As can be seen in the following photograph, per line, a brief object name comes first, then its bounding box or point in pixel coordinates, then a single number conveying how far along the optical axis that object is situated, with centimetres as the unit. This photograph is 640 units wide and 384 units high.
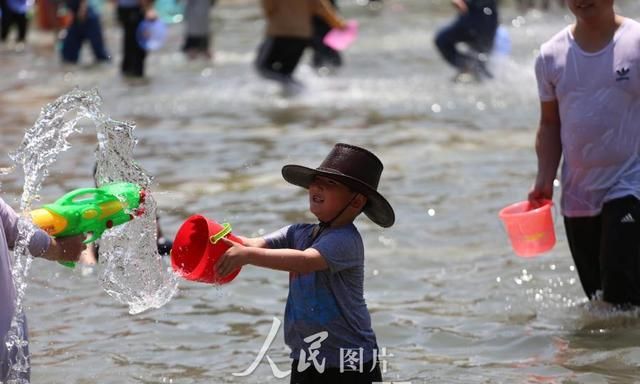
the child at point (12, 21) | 2344
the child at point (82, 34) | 2025
